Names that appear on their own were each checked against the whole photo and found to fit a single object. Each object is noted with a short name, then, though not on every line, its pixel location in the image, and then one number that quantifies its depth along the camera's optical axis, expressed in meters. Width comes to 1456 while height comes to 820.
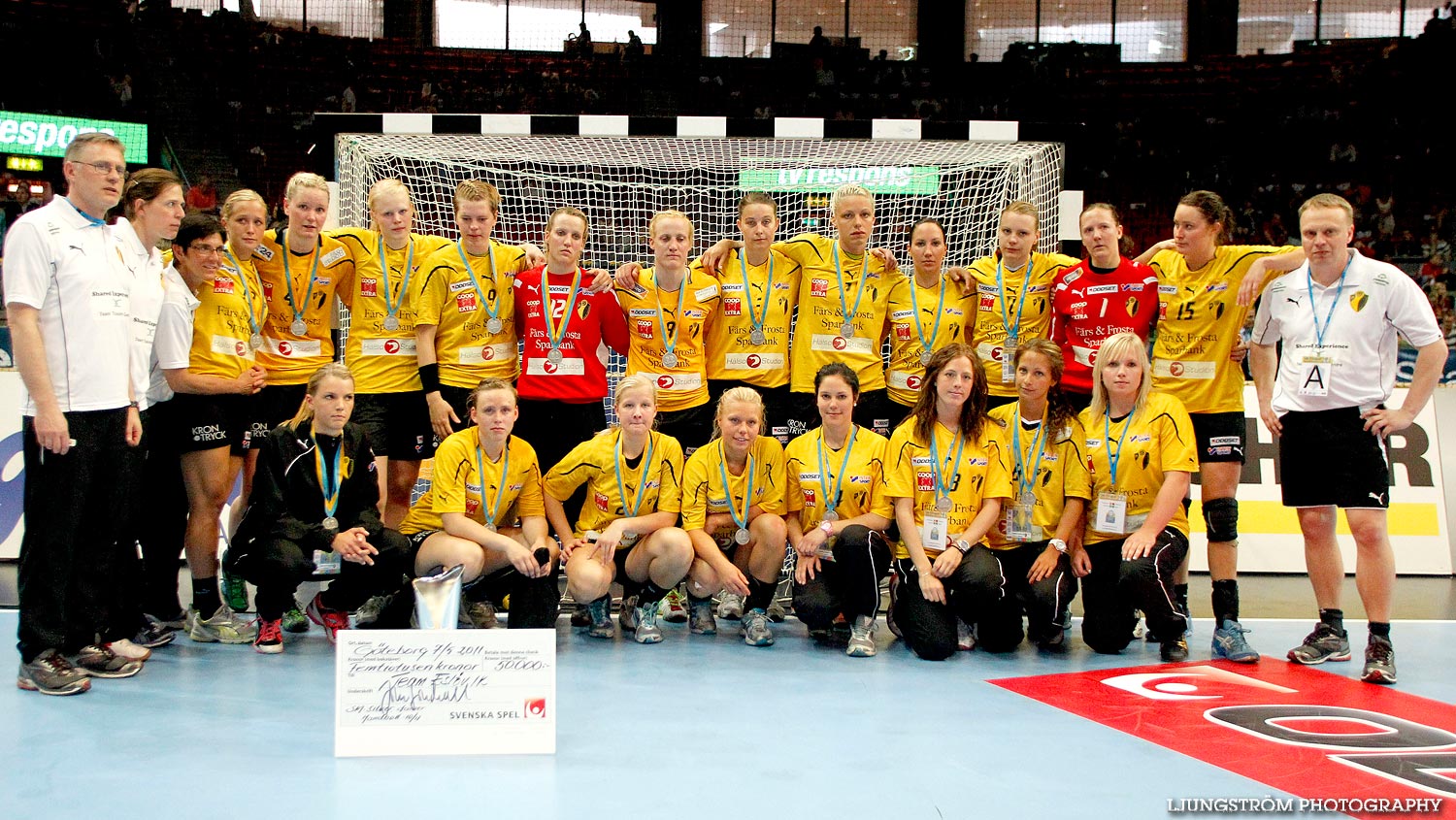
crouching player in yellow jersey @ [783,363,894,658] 4.49
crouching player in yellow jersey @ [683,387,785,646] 4.65
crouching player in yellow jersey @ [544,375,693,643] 4.57
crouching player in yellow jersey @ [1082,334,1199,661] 4.40
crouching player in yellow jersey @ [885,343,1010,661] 4.43
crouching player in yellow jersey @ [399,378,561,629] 4.42
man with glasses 3.55
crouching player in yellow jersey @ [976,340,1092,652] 4.52
